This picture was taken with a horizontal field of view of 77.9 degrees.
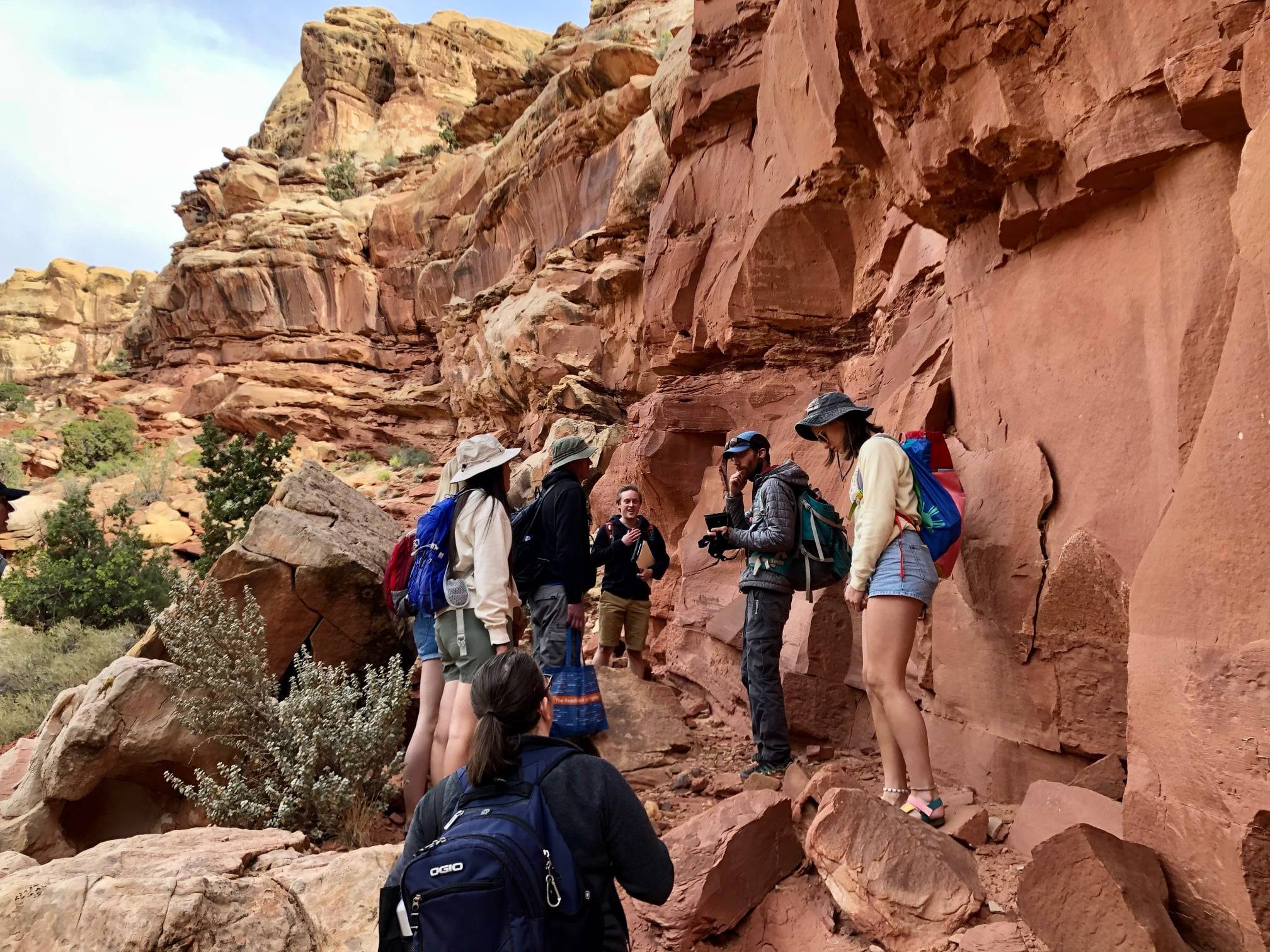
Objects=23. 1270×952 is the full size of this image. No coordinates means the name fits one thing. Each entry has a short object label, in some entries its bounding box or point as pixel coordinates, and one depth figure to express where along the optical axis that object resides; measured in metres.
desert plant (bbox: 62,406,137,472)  25.19
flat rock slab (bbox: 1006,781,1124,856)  2.69
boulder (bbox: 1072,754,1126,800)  2.93
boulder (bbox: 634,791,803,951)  2.93
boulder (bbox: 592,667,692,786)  4.95
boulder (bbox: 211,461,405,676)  5.73
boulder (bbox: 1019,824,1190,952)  2.08
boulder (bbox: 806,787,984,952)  2.53
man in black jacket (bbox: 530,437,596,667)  4.38
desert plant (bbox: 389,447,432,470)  24.19
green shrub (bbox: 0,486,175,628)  12.26
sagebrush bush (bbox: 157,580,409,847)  4.32
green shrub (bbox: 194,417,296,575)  13.84
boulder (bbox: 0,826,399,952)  2.31
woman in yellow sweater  3.13
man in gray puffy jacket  4.13
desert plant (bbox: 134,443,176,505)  22.34
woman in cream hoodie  3.86
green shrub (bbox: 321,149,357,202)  31.06
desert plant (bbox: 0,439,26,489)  23.30
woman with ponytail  1.92
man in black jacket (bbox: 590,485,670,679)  5.85
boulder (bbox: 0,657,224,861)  4.66
